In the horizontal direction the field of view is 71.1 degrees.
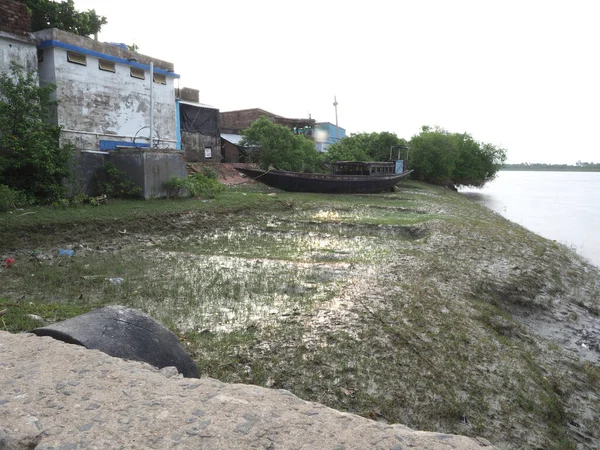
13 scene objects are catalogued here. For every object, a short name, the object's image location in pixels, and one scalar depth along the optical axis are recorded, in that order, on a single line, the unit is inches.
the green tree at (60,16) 682.2
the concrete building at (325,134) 1537.9
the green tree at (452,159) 1393.9
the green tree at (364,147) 1202.6
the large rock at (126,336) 116.3
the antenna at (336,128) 1601.4
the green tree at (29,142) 392.8
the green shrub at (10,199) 356.8
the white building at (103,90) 473.4
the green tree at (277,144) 973.2
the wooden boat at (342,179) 780.0
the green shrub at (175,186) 513.3
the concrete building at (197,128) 995.9
